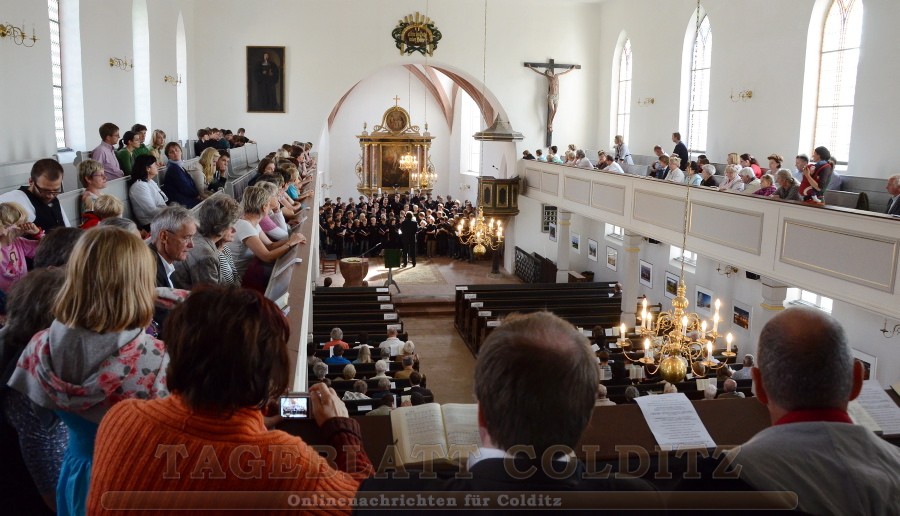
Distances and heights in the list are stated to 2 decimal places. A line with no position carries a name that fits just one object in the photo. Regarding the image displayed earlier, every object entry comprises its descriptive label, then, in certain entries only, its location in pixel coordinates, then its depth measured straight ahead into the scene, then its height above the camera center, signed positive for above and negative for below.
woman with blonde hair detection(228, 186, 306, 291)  5.16 -0.71
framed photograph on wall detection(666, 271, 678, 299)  17.31 -3.00
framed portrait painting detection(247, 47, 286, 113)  21.53 +1.57
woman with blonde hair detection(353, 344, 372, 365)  11.56 -3.16
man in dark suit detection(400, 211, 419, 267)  24.84 -3.02
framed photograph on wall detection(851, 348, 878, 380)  11.54 -3.03
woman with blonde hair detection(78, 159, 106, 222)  6.09 -0.37
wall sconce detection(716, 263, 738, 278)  14.82 -2.28
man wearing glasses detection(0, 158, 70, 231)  5.13 -0.44
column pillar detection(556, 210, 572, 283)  21.25 -2.74
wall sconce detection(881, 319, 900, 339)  11.06 -2.51
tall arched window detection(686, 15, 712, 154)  17.62 +1.35
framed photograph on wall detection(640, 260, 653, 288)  18.64 -3.01
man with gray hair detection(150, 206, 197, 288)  3.67 -0.47
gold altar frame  30.42 -0.57
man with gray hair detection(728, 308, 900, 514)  1.73 -0.64
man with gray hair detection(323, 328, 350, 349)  11.34 -2.91
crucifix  22.95 +1.92
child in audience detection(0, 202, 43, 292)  4.08 -0.63
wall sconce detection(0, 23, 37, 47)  8.80 +1.08
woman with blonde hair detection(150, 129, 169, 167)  10.43 -0.11
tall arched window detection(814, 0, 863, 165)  13.33 +1.33
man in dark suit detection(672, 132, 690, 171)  15.90 -0.04
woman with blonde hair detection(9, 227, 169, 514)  2.22 -0.62
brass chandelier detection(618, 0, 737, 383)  7.54 -2.04
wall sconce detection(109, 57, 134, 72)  12.66 +1.12
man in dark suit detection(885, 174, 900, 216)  9.37 -0.45
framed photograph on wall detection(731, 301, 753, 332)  14.58 -3.07
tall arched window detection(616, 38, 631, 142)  21.89 +1.43
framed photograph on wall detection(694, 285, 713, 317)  15.87 -3.08
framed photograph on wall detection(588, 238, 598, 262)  21.86 -2.88
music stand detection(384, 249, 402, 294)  21.75 -3.29
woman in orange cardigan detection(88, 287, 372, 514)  1.70 -0.67
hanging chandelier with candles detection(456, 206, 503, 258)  17.72 -2.07
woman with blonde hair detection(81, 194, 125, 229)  4.67 -0.45
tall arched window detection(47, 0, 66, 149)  11.17 +0.86
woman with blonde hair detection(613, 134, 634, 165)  19.33 -0.15
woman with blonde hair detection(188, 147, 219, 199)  9.43 -0.45
